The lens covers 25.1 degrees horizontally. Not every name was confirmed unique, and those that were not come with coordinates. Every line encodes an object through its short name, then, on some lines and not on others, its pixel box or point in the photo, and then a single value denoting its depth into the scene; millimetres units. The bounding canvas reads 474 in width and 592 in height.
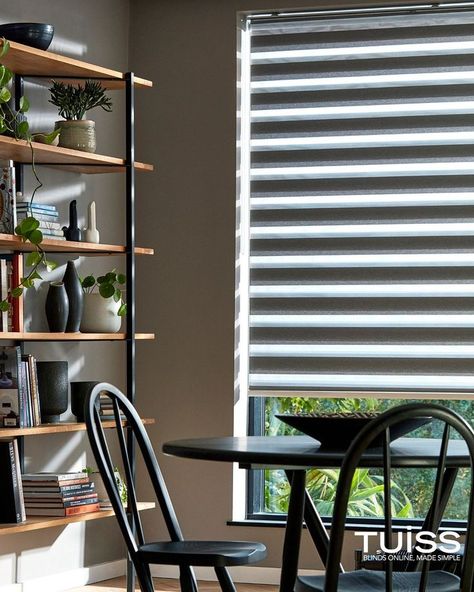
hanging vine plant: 3818
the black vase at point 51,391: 4301
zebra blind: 4816
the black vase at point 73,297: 4336
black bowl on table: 2703
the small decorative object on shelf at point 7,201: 3969
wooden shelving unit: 4008
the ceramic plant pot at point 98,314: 4465
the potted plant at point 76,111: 4359
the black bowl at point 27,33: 4105
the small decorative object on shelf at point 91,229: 4469
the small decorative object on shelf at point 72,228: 4379
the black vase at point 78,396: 4430
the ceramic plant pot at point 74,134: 4359
